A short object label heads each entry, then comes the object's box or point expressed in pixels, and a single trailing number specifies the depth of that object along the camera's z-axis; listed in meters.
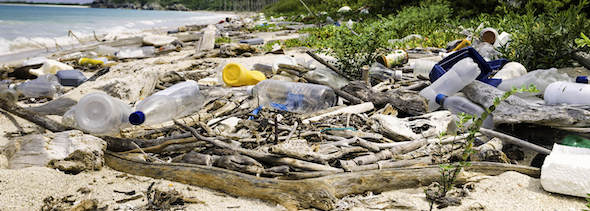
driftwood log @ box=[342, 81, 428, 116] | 3.00
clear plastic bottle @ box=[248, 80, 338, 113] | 3.45
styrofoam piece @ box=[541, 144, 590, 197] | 1.75
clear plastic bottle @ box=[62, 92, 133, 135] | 2.95
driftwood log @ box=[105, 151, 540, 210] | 1.85
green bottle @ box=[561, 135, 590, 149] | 2.19
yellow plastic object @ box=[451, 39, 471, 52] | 5.33
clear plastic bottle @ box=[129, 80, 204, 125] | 3.27
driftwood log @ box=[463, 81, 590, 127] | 2.24
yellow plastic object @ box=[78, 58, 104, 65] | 6.89
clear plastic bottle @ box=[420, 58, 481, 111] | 3.04
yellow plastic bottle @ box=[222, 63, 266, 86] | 4.04
